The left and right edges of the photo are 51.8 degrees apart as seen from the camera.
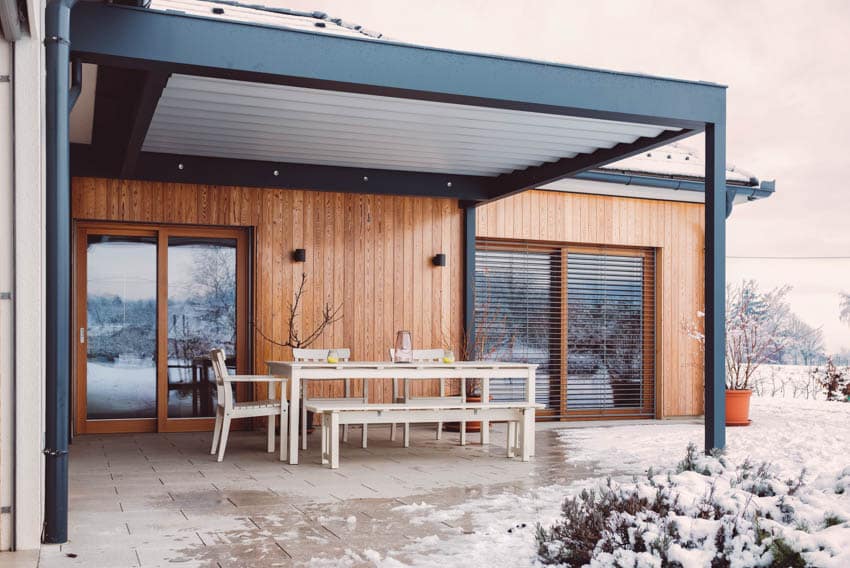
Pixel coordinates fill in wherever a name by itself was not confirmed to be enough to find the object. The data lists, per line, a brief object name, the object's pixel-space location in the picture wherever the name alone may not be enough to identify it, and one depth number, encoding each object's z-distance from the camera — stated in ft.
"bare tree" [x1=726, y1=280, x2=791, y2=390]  32.07
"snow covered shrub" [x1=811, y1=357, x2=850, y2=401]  40.88
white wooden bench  20.54
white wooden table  20.99
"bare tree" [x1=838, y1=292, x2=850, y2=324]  58.13
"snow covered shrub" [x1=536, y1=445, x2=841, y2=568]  9.01
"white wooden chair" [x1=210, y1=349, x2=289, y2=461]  21.45
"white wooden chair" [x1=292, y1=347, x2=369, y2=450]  24.14
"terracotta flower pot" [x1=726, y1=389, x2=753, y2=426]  30.81
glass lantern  23.50
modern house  13.23
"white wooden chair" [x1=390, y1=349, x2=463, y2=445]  26.12
